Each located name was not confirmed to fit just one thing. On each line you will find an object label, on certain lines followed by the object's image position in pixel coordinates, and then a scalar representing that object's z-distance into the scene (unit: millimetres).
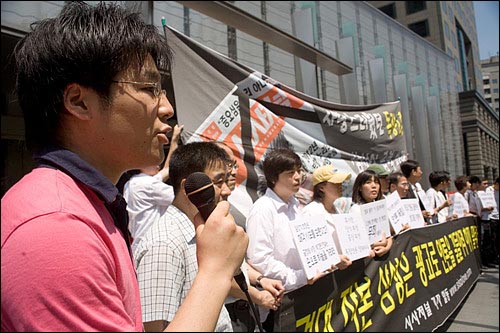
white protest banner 3068
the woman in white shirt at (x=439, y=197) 5904
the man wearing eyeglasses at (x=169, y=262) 1477
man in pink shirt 570
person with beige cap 3348
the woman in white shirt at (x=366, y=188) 3820
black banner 2627
